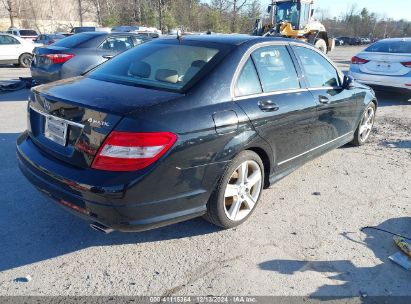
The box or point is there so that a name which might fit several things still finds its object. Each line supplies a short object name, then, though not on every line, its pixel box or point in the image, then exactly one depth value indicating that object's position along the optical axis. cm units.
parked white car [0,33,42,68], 1544
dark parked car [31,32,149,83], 799
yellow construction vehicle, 1970
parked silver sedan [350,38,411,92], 856
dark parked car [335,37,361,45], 5803
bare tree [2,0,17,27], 4087
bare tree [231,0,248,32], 4794
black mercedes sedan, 244
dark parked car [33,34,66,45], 2264
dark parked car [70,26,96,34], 2435
